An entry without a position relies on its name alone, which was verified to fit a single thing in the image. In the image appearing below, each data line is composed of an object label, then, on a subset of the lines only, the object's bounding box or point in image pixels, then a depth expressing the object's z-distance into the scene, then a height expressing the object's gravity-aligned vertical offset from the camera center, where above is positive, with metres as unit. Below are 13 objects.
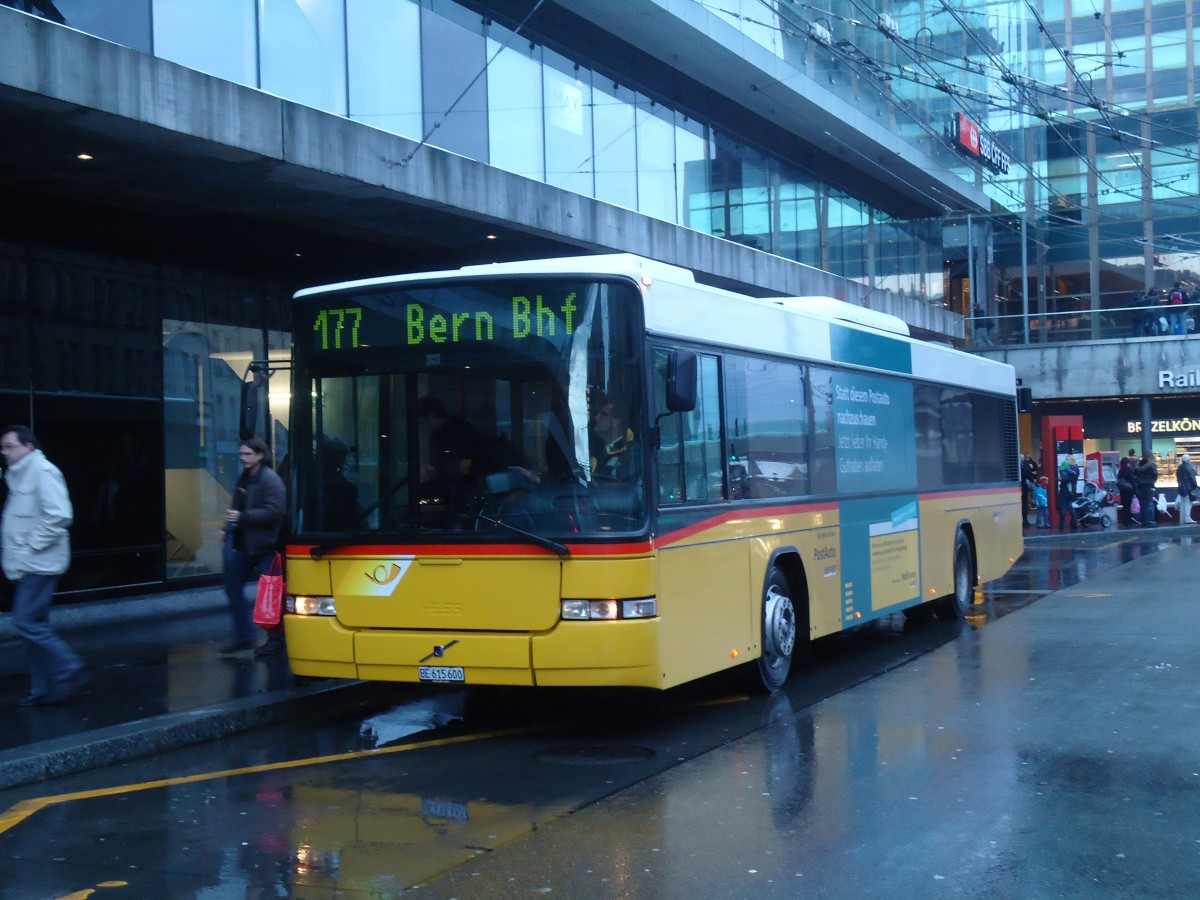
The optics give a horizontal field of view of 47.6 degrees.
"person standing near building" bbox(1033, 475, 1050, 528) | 35.00 -1.29
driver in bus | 8.02 +0.08
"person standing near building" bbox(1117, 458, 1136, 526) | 33.97 -1.03
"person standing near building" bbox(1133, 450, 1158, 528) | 33.53 -1.00
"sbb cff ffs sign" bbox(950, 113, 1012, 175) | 34.66 +8.29
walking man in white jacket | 8.77 -0.44
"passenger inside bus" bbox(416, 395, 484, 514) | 8.27 +0.03
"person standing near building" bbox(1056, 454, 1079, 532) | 33.56 -0.98
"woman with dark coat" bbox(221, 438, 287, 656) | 11.28 -0.41
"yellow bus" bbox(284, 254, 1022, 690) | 8.00 -0.13
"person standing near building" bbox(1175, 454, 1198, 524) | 34.47 -1.03
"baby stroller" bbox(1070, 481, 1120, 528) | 33.97 -1.48
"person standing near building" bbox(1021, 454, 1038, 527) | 34.94 -0.81
